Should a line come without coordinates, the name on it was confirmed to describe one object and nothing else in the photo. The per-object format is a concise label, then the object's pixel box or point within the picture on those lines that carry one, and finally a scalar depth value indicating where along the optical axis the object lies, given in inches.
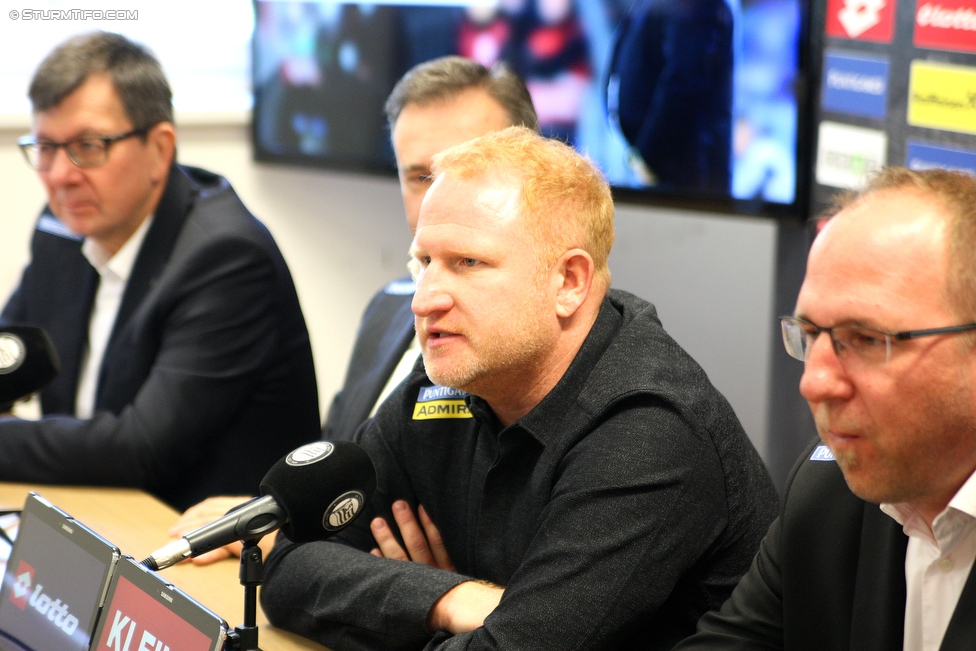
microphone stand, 68.6
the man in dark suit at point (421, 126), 87.8
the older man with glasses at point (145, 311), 90.9
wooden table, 77.0
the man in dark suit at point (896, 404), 65.1
